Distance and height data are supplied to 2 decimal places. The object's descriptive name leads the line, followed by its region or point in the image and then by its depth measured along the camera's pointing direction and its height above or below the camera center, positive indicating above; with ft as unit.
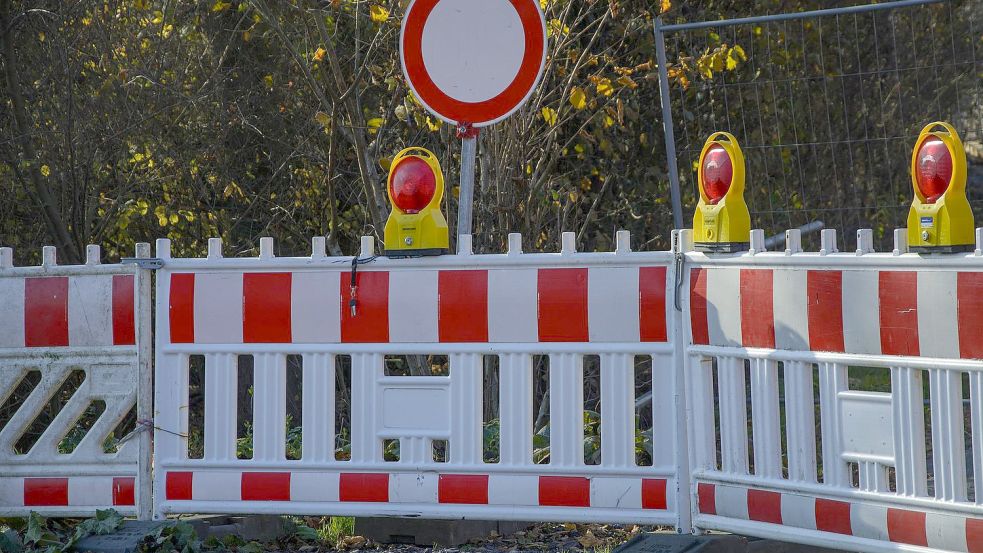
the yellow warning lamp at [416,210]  35.55 +2.31
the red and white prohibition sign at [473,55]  35.68 +4.47
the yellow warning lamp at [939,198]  28.68 +1.88
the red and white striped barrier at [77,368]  36.94 +0.16
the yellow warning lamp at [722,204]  33.35 +2.15
